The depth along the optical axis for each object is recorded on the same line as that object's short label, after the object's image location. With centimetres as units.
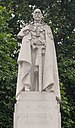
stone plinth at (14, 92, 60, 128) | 1084
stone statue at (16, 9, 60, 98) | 1127
